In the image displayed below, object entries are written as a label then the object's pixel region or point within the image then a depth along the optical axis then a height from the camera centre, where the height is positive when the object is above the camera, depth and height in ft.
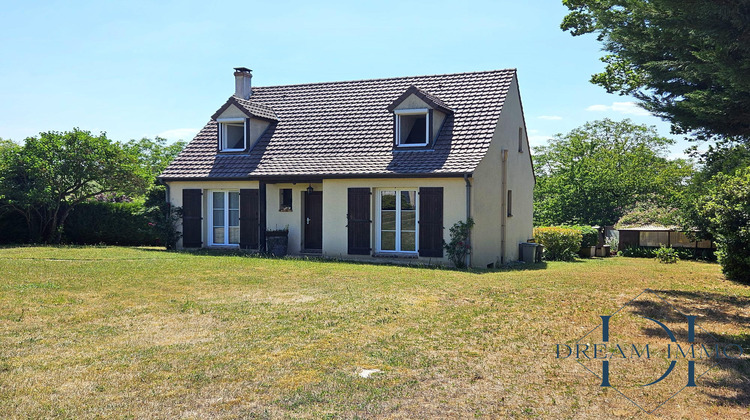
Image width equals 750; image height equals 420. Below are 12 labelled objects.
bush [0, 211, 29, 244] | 79.10 -0.77
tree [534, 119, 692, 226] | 106.73 +5.88
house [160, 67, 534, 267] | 57.67 +5.23
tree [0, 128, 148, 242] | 75.05 +5.94
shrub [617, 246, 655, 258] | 80.59 -3.69
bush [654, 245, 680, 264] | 72.69 -3.78
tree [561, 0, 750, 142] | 23.18 +7.76
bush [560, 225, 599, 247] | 77.41 -1.55
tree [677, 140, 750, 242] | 54.29 +4.87
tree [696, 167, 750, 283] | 47.09 -0.04
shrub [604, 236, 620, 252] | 84.53 -2.59
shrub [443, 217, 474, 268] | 54.90 -1.75
